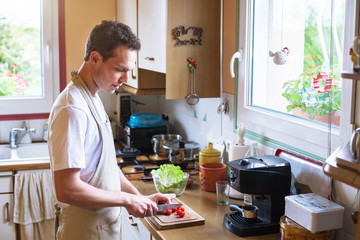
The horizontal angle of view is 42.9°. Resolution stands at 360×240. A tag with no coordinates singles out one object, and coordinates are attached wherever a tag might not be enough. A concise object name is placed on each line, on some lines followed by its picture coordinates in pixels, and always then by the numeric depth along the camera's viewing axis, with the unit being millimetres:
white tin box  1659
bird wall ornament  2180
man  1697
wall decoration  2549
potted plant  1884
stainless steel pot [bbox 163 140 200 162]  2953
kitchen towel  3143
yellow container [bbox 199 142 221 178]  2604
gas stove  2787
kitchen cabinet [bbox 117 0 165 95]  3229
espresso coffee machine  1886
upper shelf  1244
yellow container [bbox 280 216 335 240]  1705
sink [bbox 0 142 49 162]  3527
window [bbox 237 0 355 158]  1851
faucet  3570
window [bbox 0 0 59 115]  3703
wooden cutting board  1943
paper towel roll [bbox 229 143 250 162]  2367
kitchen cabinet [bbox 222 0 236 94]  2586
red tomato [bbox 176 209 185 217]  2018
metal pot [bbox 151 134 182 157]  3219
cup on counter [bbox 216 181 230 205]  2207
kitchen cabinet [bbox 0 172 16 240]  3141
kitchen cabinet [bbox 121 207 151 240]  2236
